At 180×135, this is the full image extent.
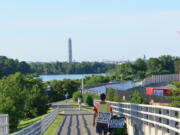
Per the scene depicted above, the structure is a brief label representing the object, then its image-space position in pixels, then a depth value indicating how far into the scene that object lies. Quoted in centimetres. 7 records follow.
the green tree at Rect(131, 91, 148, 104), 5028
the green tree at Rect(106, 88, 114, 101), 5924
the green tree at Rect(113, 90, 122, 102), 5599
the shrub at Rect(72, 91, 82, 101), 7944
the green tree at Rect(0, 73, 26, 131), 4359
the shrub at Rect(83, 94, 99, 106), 6794
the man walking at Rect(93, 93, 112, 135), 1612
